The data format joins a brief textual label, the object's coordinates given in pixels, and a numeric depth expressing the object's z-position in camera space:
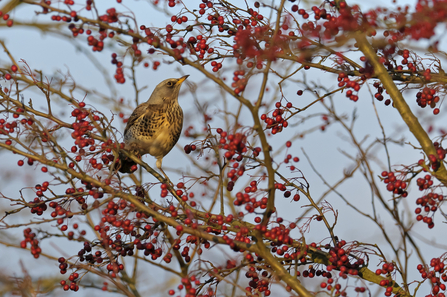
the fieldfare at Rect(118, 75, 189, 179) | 10.70
